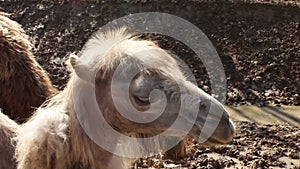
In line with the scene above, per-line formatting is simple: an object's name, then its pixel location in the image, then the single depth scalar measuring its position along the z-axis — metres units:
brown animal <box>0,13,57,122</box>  4.25
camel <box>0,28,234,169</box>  2.38
